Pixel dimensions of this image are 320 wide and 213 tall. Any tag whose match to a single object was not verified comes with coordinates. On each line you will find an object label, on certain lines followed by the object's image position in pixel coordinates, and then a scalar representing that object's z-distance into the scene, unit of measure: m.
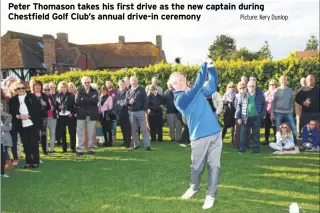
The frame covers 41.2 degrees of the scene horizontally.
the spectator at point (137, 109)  8.44
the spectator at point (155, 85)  11.23
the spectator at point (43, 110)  9.10
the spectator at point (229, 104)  6.24
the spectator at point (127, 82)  13.66
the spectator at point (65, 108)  11.19
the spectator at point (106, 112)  13.27
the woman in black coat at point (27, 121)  8.00
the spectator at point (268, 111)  11.67
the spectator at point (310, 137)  12.45
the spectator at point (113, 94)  13.73
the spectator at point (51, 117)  11.48
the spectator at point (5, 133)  9.16
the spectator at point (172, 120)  11.97
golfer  2.48
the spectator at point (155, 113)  12.94
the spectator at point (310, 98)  10.89
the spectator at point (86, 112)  10.00
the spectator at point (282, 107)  9.92
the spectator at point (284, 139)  11.99
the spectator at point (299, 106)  12.63
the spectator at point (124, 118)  13.07
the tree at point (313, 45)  67.00
